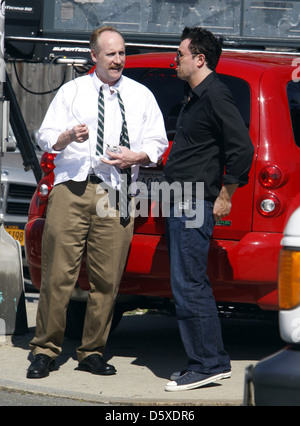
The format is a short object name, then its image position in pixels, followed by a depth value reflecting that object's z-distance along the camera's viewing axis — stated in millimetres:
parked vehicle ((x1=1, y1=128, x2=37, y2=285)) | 18703
